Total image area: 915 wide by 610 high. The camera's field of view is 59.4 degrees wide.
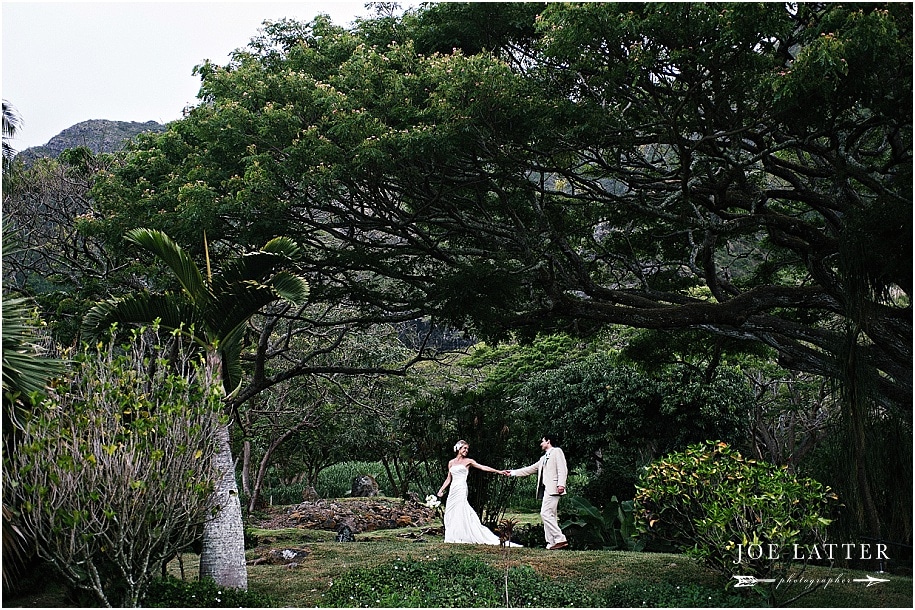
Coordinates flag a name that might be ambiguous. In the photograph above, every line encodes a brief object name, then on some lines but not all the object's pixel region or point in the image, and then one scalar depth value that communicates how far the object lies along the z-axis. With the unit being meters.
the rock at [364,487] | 23.16
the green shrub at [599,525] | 12.06
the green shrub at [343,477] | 23.00
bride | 11.23
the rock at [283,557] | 9.97
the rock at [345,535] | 12.61
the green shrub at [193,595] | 7.08
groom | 11.06
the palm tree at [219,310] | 7.71
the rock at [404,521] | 15.97
